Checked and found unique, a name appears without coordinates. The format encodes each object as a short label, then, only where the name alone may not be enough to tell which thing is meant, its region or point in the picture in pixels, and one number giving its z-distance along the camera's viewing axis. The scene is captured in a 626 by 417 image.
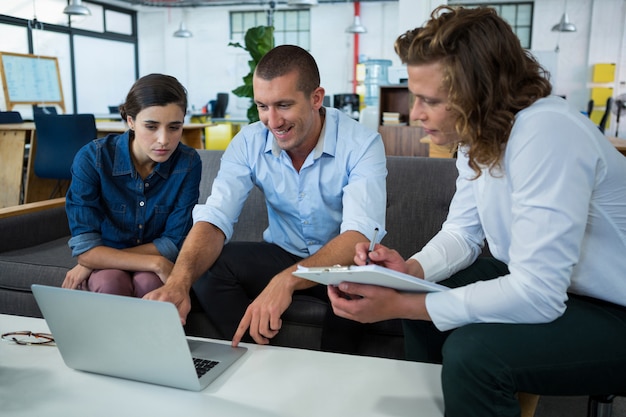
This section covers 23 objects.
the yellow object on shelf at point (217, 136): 6.86
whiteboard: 7.09
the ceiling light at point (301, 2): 7.75
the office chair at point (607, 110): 7.84
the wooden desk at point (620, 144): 4.10
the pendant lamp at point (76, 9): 7.82
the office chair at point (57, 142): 4.39
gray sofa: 1.79
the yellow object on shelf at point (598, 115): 9.55
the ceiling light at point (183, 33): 10.27
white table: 0.97
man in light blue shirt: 1.67
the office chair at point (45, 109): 6.64
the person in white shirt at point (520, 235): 0.99
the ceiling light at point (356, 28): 9.71
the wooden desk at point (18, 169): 4.75
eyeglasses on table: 1.27
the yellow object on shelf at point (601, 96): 9.70
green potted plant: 3.82
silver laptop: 0.97
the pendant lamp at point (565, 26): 8.66
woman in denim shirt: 1.77
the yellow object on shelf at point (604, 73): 9.61
